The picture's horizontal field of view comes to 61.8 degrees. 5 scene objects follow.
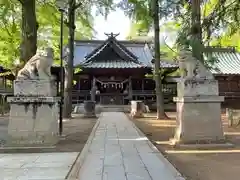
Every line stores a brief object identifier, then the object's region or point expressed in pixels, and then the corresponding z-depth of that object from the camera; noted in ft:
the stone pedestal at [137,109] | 42.47
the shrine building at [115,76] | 59.56
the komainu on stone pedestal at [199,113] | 17.56
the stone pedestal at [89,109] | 42.28
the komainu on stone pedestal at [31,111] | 17.45
